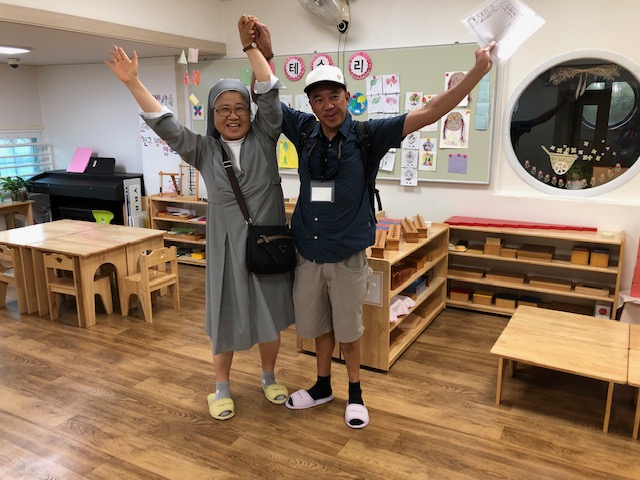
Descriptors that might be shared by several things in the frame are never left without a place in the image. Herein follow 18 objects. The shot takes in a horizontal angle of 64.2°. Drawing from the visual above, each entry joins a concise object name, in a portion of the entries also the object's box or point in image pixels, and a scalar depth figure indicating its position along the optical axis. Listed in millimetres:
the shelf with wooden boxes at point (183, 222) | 5332
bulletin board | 3990
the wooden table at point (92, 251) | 3727
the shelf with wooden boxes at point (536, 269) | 3637
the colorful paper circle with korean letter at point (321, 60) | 4529
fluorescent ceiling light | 4570
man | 2184
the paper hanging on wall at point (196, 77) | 4560
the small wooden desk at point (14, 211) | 5695
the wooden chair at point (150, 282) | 3826
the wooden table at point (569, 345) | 2390
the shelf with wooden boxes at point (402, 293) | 2936
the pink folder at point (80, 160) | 6117
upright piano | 5594
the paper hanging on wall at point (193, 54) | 3771
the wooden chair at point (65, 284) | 3730
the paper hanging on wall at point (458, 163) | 4133
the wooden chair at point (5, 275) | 4020
